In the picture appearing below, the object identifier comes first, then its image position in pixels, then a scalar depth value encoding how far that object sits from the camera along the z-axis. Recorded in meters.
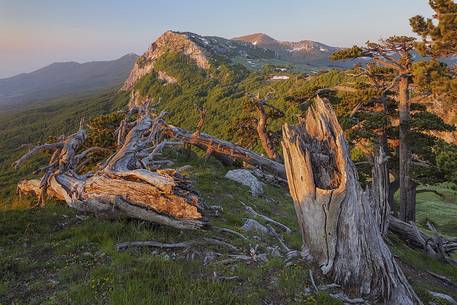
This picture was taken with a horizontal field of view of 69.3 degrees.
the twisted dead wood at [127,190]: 8.53
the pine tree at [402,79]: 19.92
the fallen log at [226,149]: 22.44
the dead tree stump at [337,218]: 7.16
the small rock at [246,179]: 17.62
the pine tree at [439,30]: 17.53
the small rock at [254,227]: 10.39
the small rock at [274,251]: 8.32
